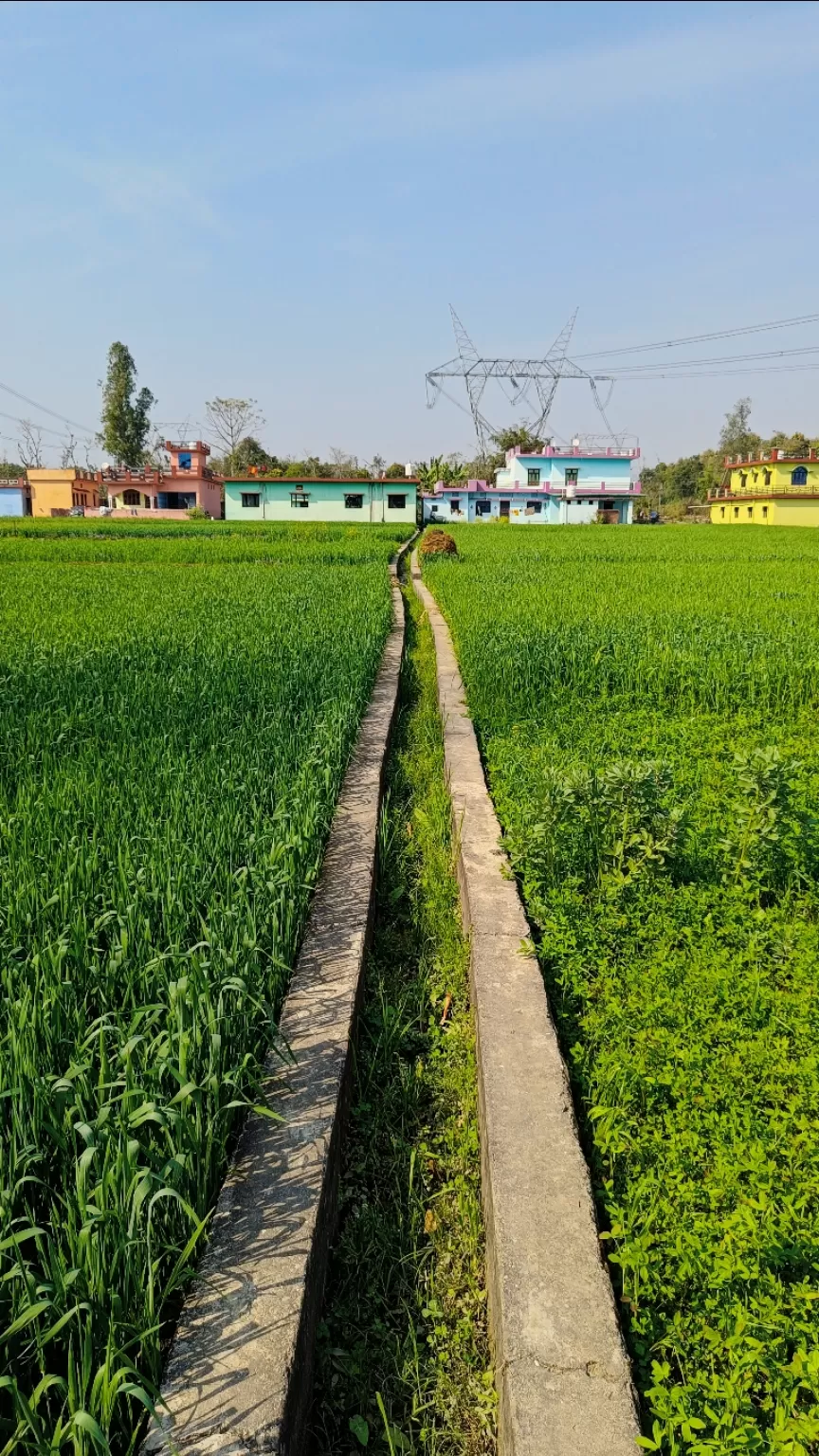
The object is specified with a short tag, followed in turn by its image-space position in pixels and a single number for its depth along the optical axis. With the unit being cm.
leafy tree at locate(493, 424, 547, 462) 8175
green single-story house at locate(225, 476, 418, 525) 4594
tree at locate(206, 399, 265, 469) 7531
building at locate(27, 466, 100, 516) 5697
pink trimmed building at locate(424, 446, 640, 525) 5809
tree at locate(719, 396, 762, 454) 8581
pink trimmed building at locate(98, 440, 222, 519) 5603
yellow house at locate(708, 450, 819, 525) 5269
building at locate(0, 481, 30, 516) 5606
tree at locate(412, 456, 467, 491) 6431
